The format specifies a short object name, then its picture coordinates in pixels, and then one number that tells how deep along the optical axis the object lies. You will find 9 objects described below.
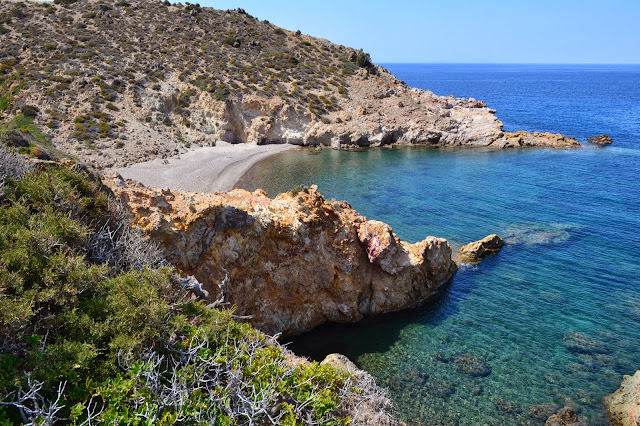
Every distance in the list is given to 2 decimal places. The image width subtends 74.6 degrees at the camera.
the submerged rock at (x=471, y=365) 16.75
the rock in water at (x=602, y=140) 59.15
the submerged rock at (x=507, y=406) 14.95
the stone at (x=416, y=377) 16.20
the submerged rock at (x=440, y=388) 15.61
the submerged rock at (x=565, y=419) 14.12
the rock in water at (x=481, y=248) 26.27
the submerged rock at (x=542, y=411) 14.70
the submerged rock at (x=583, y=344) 17.95
